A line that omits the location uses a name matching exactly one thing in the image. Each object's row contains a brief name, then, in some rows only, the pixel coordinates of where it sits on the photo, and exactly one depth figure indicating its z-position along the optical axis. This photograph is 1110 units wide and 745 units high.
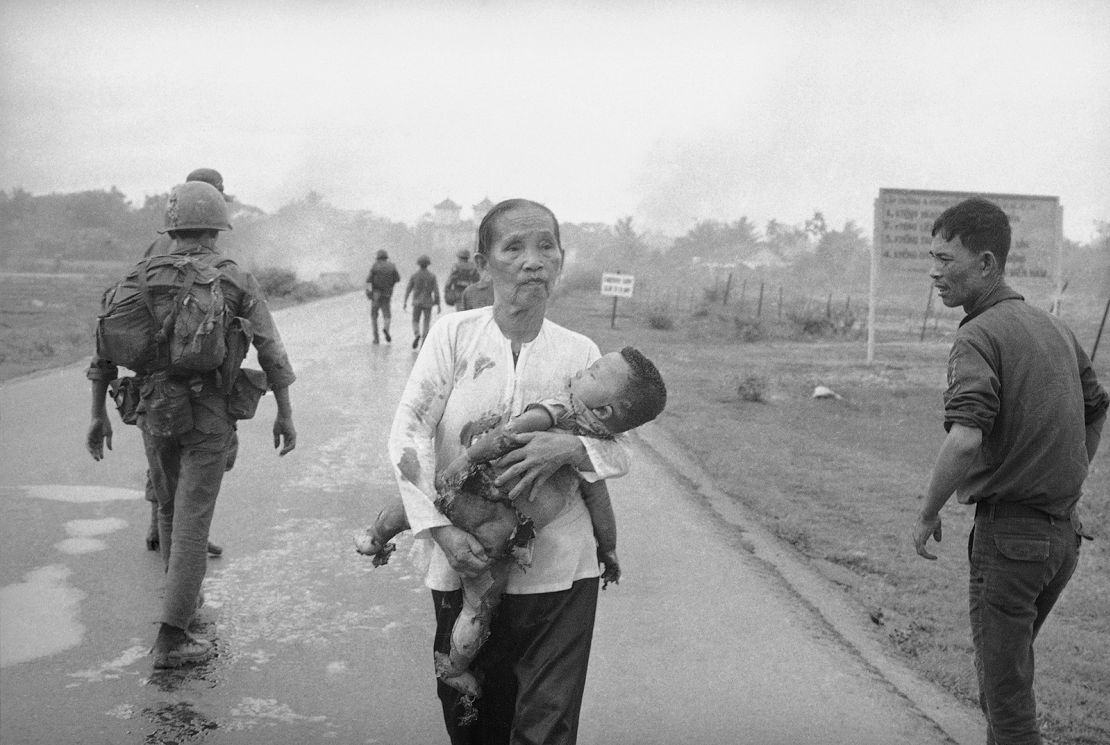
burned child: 2.69
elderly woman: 2.78
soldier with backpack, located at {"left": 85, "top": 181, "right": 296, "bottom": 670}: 4.27
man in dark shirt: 3.19
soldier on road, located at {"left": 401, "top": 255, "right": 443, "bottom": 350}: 18.62
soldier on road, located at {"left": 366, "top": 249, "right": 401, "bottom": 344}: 18.86
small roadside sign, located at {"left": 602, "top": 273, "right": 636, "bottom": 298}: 27.19
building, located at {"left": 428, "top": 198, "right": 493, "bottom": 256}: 127.81
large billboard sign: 18.55
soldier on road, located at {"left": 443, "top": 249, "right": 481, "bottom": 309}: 17.44
